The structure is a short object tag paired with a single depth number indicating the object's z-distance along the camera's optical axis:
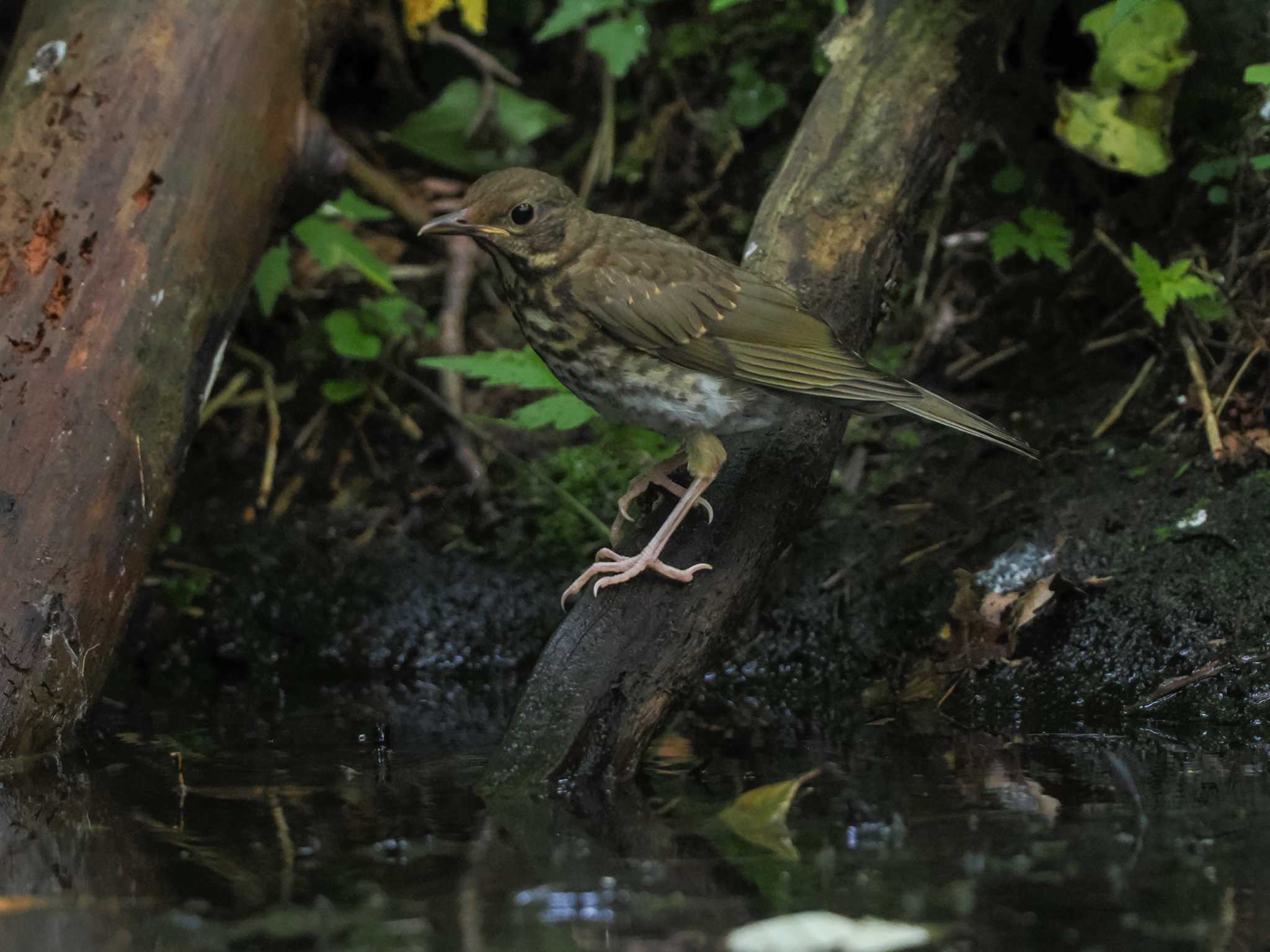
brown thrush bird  7.03
